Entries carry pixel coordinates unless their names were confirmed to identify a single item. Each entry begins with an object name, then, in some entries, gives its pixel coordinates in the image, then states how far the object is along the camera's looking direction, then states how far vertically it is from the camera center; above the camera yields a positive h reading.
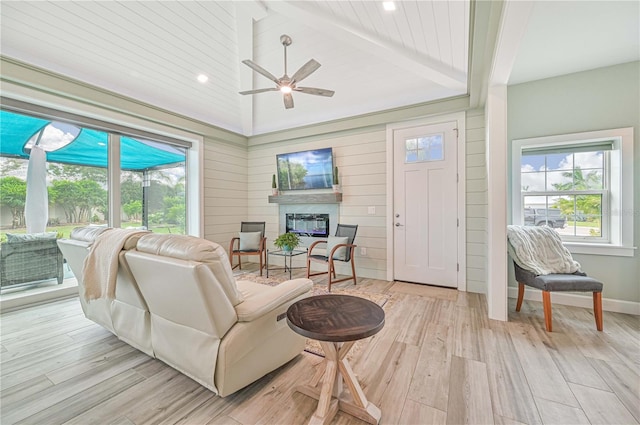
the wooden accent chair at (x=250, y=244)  4.54 -0.61
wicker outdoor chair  2.96 -0.61
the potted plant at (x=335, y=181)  4.40 +0.49
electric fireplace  4.67 -0.27
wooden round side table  1.32 -0.63
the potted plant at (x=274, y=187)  5.05 +0.45
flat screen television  4.54 +0.74
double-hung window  2.81 +0.25
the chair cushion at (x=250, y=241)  4.64 -0.55
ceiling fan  2.69 +1.42
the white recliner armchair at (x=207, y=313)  1.40 -0.61
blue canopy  2.93 +0.88
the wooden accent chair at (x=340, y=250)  3.76 -0.60
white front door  3.65 +0.07
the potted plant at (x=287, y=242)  3.92 -0.48
